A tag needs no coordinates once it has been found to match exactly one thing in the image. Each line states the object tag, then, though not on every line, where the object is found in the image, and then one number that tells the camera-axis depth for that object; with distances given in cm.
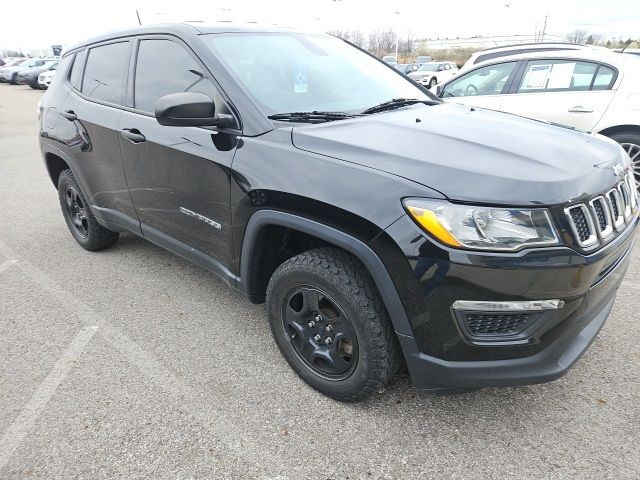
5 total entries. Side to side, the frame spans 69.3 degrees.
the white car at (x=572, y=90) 502
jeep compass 170
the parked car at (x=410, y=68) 2615
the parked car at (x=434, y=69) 2145
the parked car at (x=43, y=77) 2244
